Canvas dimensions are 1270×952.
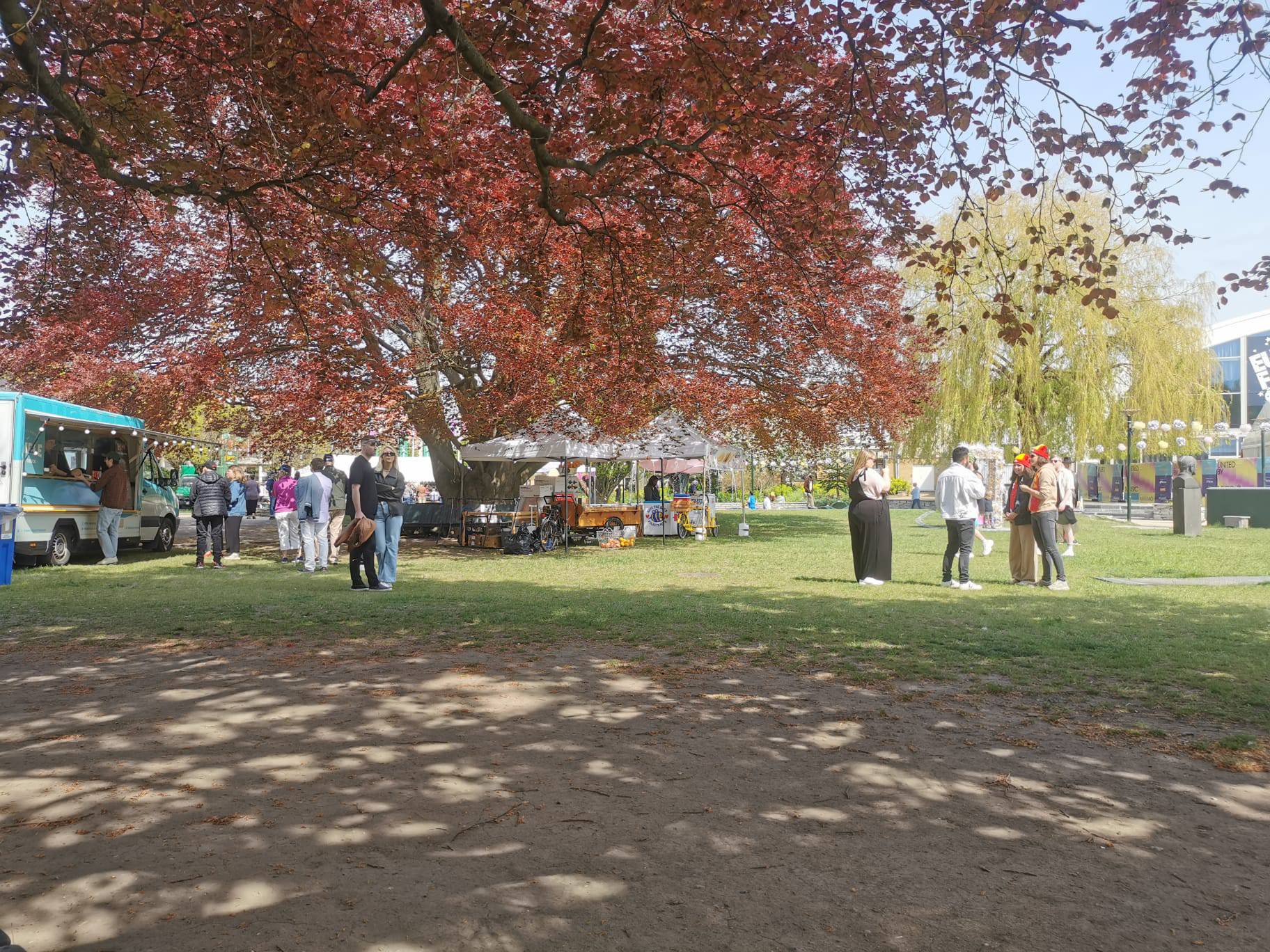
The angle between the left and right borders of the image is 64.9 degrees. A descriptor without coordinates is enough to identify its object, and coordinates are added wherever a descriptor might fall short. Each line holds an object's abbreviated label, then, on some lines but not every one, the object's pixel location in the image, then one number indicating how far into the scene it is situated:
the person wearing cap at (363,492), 12.40
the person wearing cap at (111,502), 17.58
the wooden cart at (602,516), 24.61
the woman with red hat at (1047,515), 12.95
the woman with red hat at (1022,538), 13.53
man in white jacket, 13.16
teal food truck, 15.83
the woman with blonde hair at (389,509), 12.88
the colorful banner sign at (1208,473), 47.00
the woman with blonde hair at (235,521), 19.92
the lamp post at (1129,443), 29.91
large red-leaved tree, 8.24
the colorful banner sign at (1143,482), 49.50
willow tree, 31.16
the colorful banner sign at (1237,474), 44.88
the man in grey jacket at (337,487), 16.69
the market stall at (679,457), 23.41
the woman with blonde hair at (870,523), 13.47
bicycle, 22.42
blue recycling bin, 13.44
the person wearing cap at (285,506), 18.09
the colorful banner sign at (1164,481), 45.69
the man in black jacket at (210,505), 17.00
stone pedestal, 24.58
